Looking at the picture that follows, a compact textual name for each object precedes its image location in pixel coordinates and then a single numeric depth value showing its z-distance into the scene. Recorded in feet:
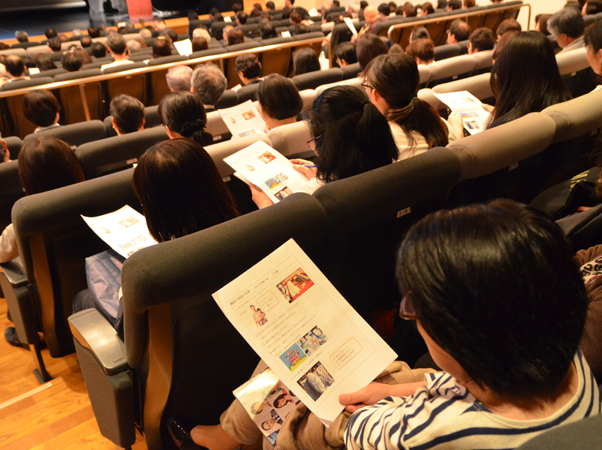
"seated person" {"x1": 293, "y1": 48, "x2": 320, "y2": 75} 13.09
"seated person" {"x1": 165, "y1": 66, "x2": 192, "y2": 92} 11.15
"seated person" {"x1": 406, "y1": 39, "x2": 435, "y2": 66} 12.11
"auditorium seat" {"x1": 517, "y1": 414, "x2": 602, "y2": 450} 1.66
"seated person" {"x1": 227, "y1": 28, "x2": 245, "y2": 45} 19.36
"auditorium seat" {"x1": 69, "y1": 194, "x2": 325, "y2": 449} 3.09
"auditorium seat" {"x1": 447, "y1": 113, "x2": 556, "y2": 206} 5.03
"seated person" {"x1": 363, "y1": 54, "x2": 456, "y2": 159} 6.49
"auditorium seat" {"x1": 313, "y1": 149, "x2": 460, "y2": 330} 4.10
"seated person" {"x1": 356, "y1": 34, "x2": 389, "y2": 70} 11.34
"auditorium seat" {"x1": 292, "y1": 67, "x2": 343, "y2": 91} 11.25
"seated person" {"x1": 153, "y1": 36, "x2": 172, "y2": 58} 17.47
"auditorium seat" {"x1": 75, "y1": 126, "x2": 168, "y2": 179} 6.87
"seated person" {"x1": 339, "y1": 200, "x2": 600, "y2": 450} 2.07
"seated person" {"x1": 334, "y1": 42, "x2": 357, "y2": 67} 13.58
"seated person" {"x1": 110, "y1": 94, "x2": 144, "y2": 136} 8.54
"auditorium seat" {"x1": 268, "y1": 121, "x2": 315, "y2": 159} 6.66
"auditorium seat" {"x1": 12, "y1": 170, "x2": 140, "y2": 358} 4.74
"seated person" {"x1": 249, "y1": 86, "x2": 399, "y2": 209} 5.21
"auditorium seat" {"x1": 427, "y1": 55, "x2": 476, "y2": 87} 11.18
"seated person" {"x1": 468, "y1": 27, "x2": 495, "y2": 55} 13.04
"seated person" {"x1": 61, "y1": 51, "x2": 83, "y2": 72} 16.08
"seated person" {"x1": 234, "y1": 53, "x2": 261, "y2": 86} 11.94
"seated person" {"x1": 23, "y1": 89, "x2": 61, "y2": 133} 9.92
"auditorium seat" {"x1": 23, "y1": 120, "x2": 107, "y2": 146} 8.71
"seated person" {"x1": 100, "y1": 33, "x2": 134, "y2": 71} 18.69
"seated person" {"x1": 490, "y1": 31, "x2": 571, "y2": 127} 7.19
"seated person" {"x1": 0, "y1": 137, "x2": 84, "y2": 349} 5.74
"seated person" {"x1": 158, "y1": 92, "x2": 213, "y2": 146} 7.30
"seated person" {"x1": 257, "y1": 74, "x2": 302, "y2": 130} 8.15
